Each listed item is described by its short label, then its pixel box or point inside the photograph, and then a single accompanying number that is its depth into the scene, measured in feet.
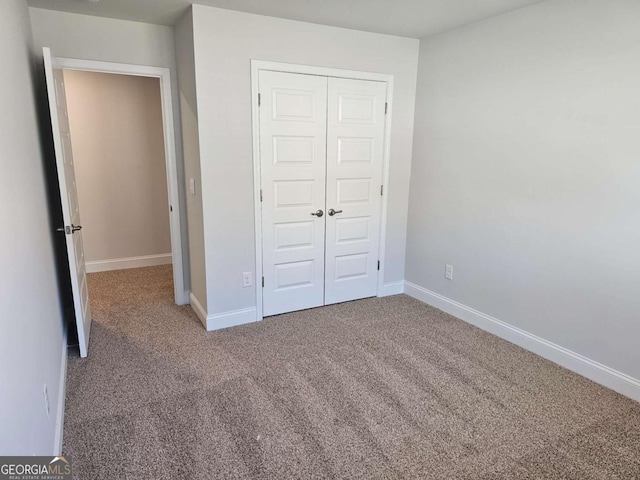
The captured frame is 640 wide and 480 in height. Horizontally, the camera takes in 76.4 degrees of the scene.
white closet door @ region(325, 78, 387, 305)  11.68
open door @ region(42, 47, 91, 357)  8.48
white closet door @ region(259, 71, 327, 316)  10.79
